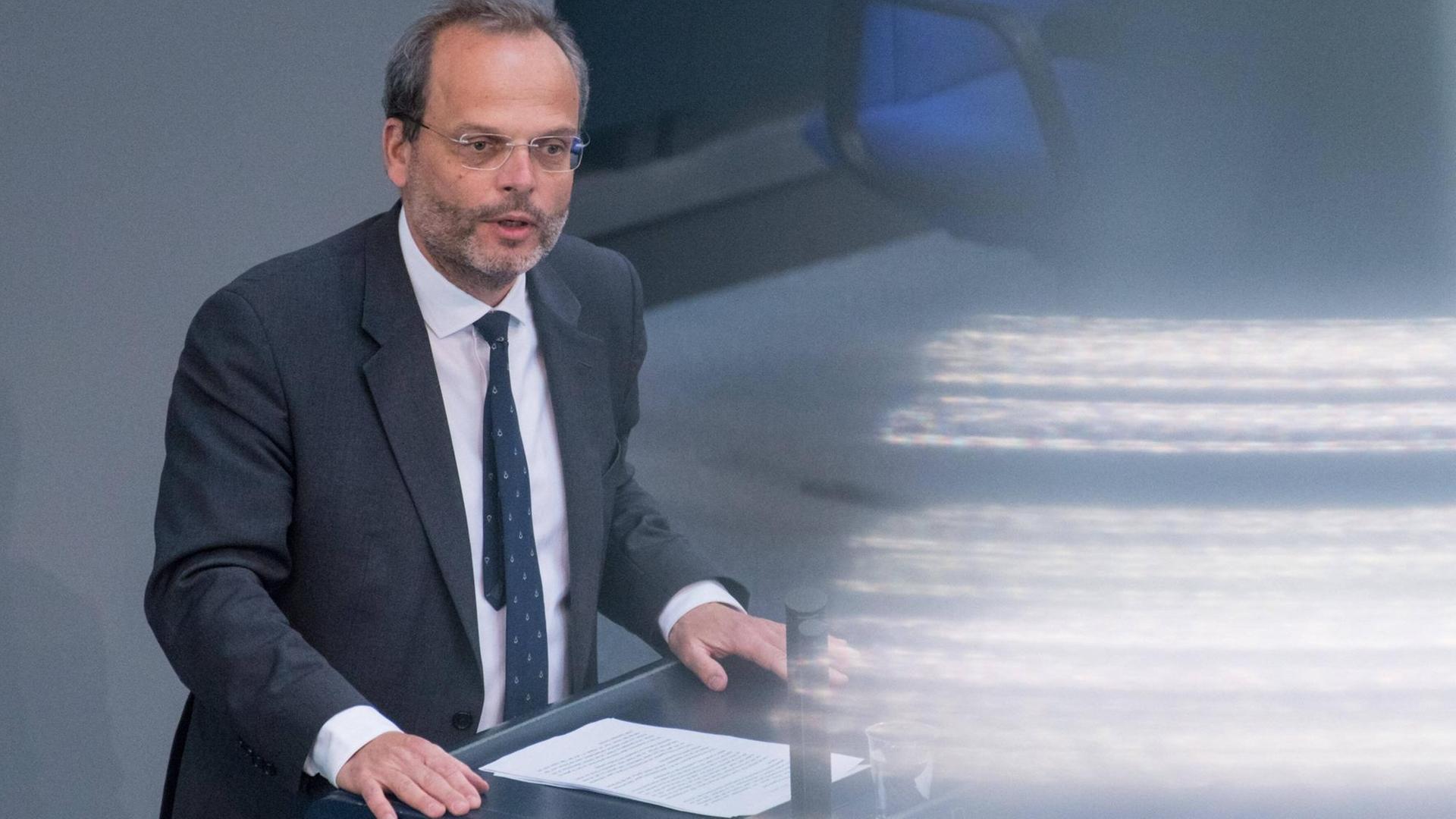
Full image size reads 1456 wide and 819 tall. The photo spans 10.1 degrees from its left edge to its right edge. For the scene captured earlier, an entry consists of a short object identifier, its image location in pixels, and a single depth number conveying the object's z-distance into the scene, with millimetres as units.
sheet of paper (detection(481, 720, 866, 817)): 6352
